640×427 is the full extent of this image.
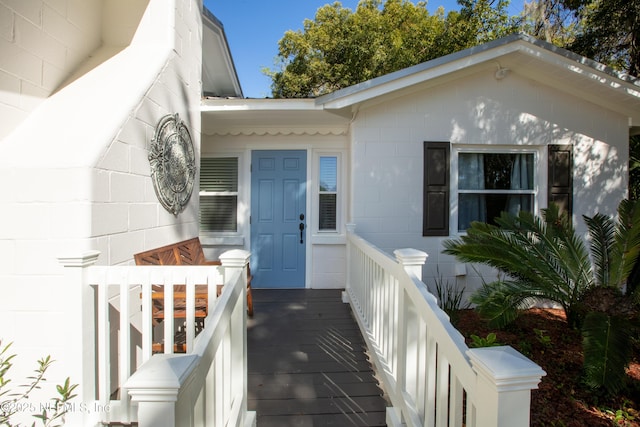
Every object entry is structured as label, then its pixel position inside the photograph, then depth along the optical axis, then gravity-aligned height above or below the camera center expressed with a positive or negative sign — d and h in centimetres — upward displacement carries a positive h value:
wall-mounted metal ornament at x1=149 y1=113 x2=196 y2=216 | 283 +45
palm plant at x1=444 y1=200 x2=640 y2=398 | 307 -51
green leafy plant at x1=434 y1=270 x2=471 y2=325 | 436 -117
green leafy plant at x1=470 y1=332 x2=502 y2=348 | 277 -113
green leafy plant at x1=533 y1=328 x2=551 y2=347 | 347 -137
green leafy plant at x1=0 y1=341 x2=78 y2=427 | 170 -114
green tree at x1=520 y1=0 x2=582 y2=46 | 636 +402
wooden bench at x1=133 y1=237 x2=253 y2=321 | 254 -49
